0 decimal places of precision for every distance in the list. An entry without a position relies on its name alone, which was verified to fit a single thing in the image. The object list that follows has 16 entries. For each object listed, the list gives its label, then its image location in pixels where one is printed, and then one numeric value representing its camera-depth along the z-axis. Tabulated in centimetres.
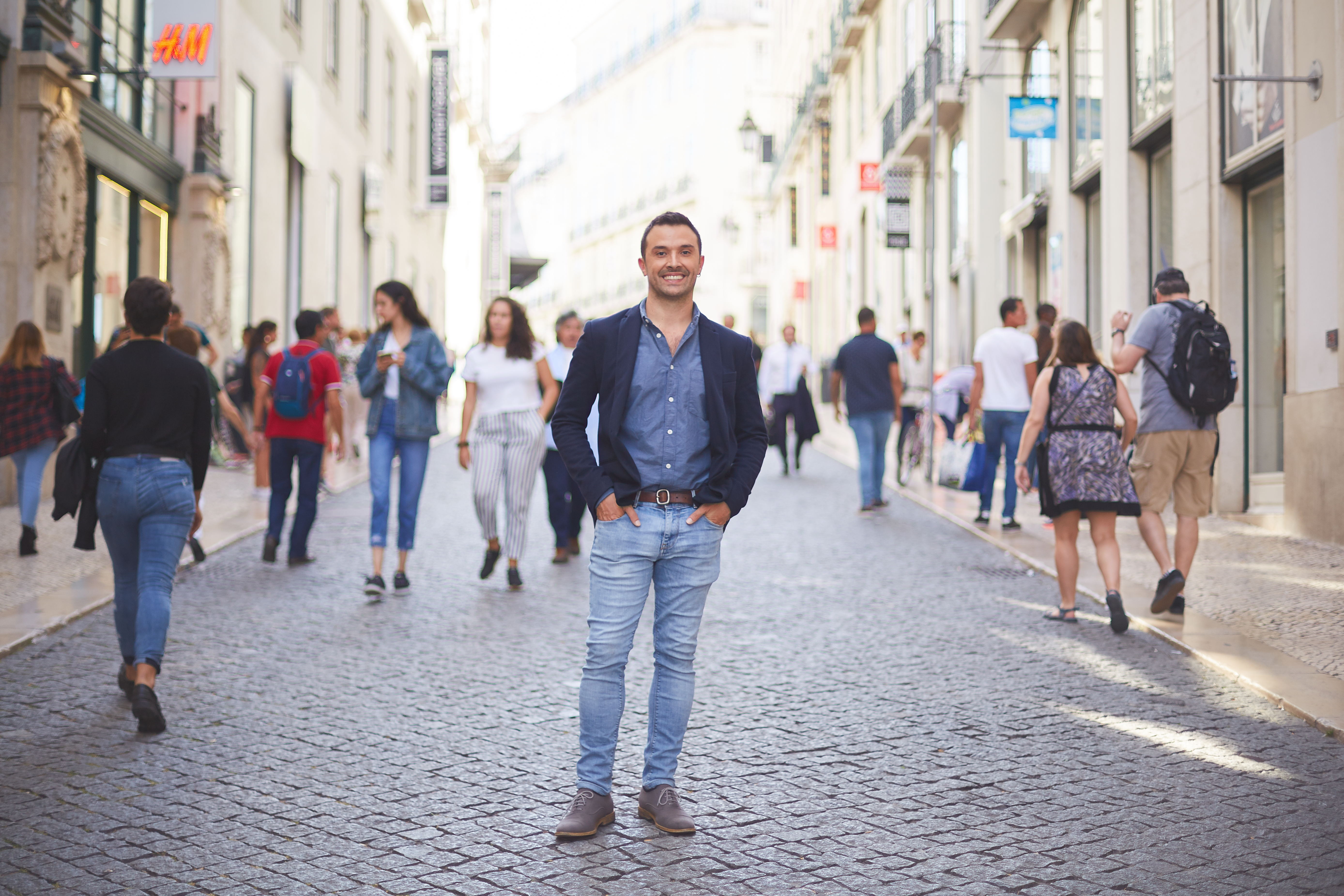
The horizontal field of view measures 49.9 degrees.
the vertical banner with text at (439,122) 3997
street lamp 3716
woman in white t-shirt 913
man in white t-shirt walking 1205
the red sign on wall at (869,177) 2880
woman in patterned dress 757
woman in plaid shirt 1043
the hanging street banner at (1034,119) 1692
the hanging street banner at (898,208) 2177
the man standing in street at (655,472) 417
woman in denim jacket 891
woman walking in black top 562
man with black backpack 780
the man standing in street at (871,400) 1370
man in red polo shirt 1006
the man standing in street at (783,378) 1812
